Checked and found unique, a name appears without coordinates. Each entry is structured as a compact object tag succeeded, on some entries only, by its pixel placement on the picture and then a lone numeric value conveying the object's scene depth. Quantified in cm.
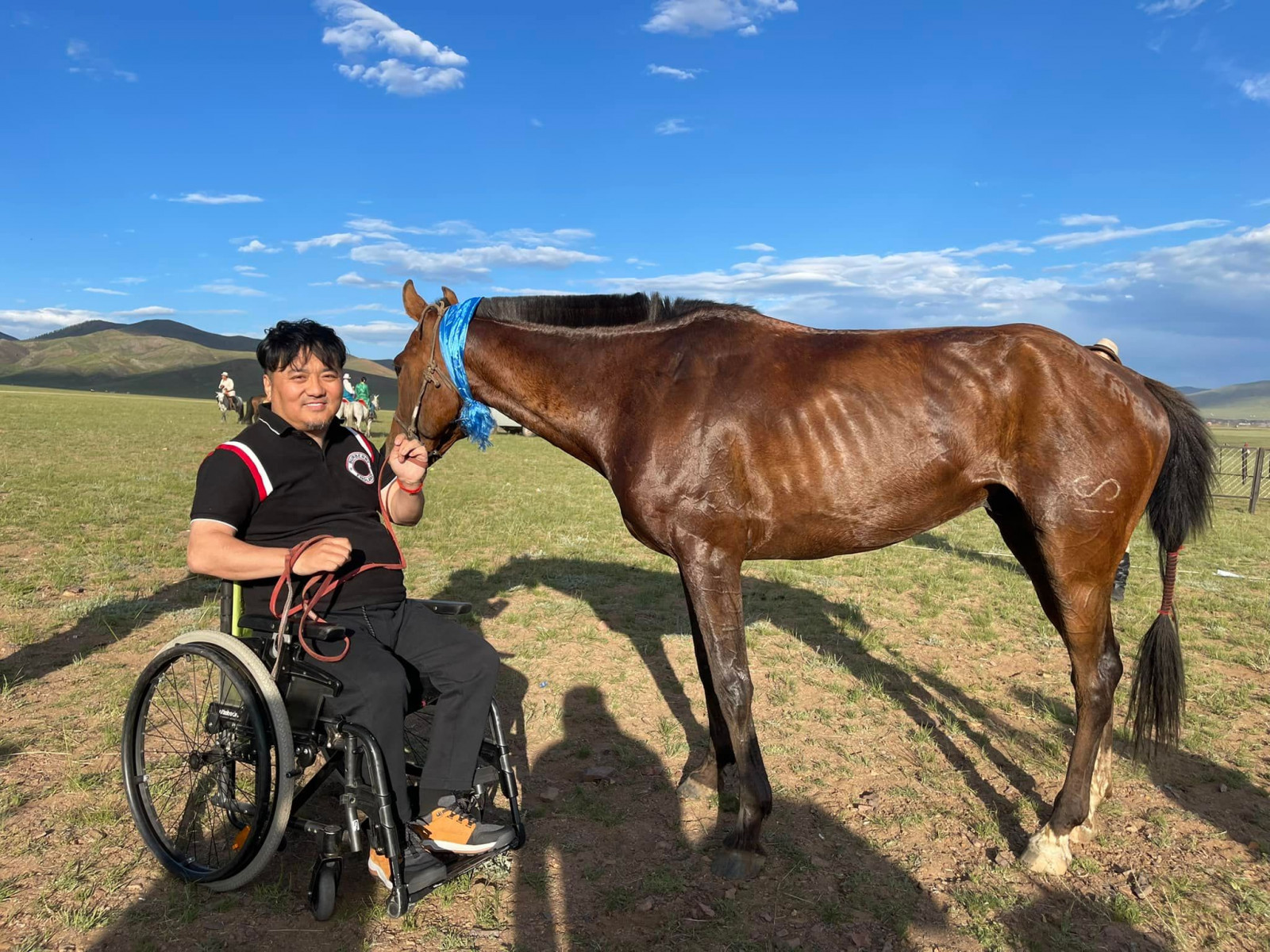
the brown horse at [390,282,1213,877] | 330
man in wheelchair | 273
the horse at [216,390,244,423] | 3130
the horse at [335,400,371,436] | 2147
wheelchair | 265
